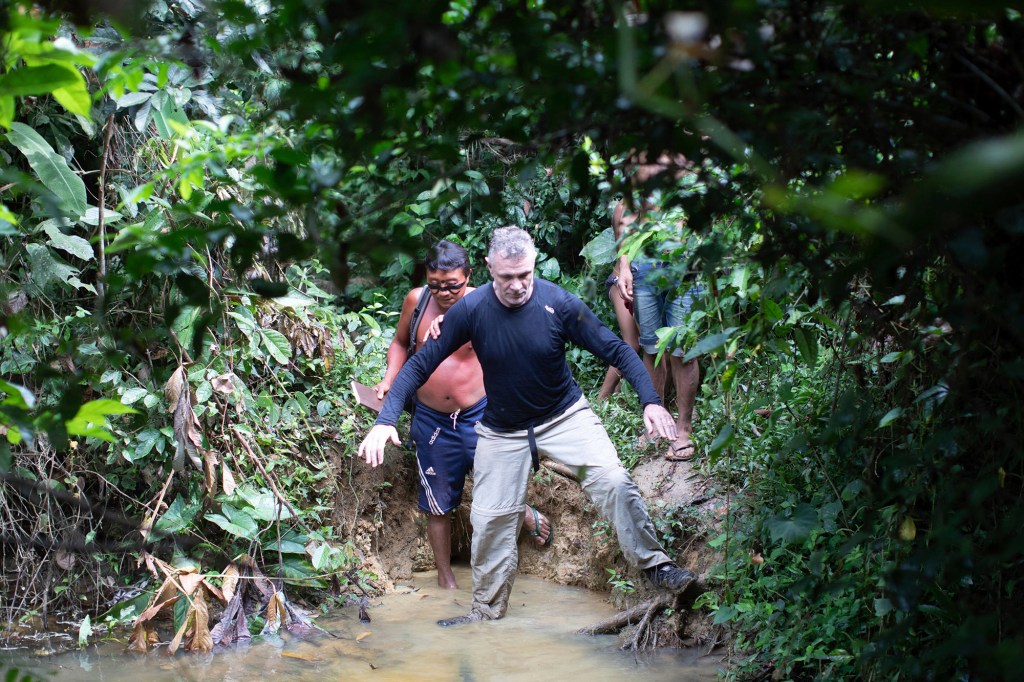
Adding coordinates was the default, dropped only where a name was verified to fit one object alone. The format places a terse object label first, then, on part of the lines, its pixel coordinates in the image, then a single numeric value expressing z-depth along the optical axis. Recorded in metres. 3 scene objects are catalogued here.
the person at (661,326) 5.76
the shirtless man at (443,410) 5.95
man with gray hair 4.98
